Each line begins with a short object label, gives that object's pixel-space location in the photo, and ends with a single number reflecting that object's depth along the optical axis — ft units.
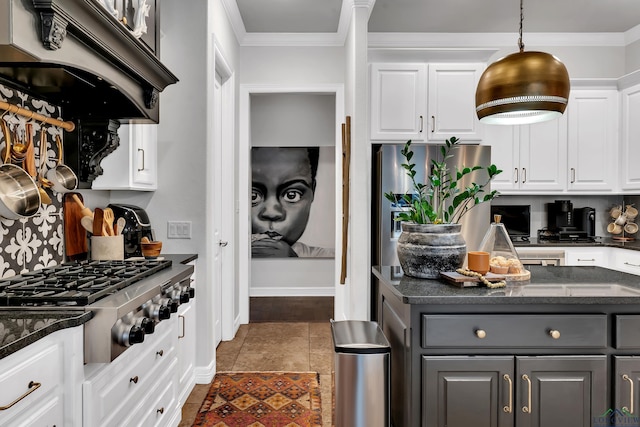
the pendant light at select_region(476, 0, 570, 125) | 6.01
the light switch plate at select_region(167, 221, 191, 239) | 9.32
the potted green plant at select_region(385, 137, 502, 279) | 6.27
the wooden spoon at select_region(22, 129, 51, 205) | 6.09
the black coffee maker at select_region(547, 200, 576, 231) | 13.76
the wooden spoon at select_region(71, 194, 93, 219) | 7.38
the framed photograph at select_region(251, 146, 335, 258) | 18.28
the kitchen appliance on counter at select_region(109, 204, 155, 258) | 8.21
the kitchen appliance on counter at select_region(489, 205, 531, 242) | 14.15
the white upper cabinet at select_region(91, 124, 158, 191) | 7.97
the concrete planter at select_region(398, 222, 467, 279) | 6.28
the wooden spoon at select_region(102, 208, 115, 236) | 7.41
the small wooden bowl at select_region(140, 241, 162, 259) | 7.96
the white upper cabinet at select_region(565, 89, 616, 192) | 13.37
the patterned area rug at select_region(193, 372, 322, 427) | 7.86
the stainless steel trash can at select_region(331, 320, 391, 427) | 5.70
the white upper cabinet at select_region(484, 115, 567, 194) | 13.29
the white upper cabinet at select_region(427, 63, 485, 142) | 12.16
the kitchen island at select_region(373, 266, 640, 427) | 5.32
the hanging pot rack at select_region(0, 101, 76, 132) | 5.58
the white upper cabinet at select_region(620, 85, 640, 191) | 12.81
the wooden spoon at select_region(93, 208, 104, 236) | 7.35
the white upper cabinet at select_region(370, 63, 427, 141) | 12.10
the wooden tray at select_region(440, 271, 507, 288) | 5.78
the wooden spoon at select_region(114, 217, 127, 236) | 7.75
